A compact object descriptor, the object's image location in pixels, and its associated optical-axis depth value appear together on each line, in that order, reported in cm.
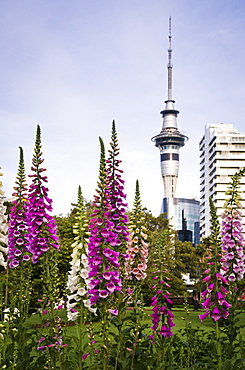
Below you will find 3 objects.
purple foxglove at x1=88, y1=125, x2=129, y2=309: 541
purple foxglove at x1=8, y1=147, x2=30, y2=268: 709
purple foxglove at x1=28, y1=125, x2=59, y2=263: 620
